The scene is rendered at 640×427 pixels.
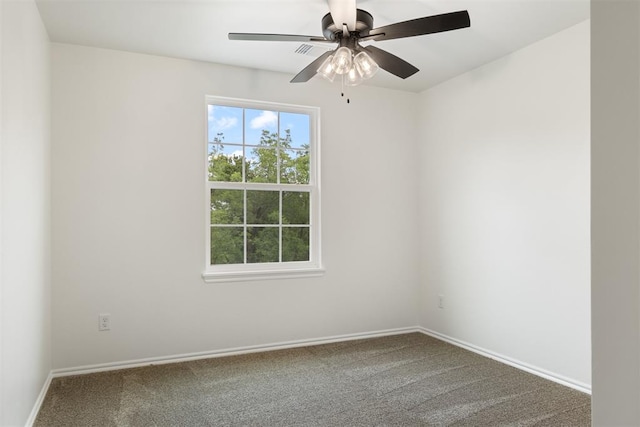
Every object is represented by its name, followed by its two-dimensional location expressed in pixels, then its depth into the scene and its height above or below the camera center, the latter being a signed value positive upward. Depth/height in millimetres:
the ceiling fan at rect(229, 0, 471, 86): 2061 +934
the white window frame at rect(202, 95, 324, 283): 3623 -31
